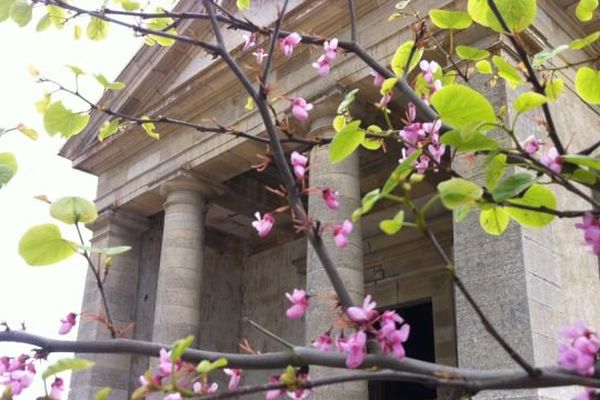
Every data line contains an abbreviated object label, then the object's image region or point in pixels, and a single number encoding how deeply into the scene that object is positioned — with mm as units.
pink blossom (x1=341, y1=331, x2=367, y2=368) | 1993
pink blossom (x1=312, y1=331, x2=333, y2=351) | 2229
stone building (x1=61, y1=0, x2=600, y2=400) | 8070
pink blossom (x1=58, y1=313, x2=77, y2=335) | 2711
